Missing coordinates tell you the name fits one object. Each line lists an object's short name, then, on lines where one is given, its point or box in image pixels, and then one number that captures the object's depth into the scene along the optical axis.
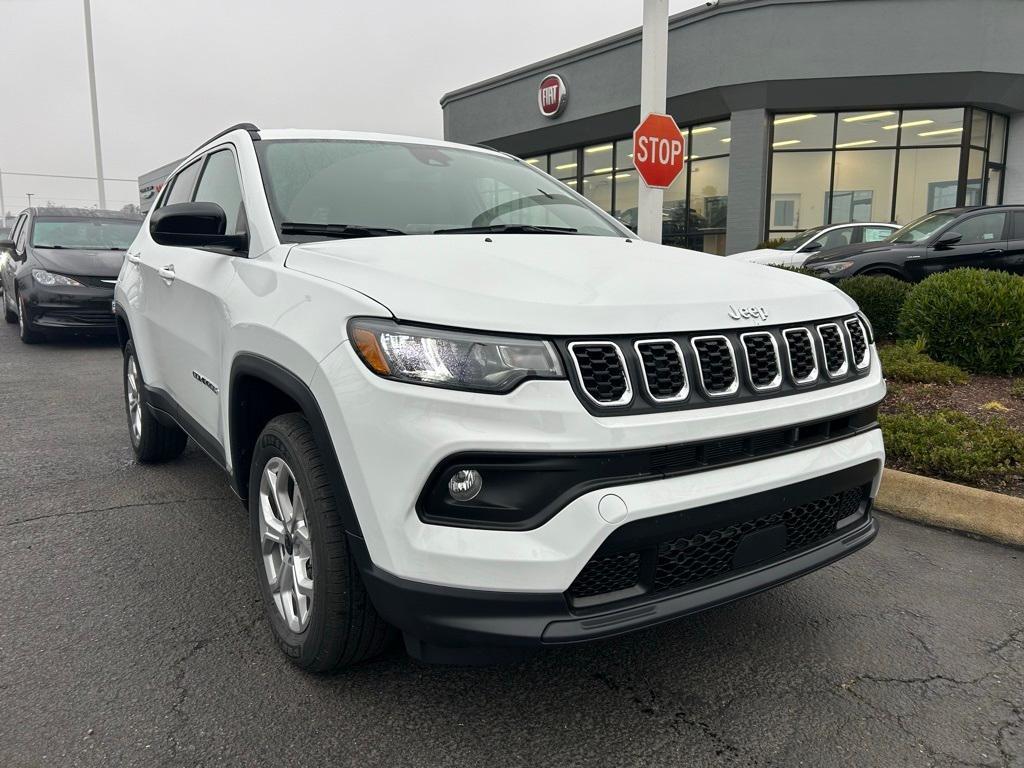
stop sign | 7.91
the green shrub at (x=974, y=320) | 5.93
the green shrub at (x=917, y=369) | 5.68
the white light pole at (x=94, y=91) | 23.91
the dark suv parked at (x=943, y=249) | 9.36
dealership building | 17.22
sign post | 8.10
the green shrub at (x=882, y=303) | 7.03
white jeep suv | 1.87
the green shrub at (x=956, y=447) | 4.09
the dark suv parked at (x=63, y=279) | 9.71
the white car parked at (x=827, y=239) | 12.62
